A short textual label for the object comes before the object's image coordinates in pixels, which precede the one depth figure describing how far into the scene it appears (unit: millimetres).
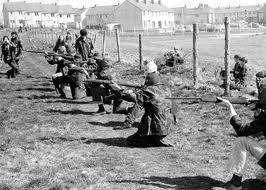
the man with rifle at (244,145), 5785
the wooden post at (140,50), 19156
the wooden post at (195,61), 14227
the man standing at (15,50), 20203
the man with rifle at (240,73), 14680
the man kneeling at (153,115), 8320
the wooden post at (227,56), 12398
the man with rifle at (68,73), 13625
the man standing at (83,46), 16078
